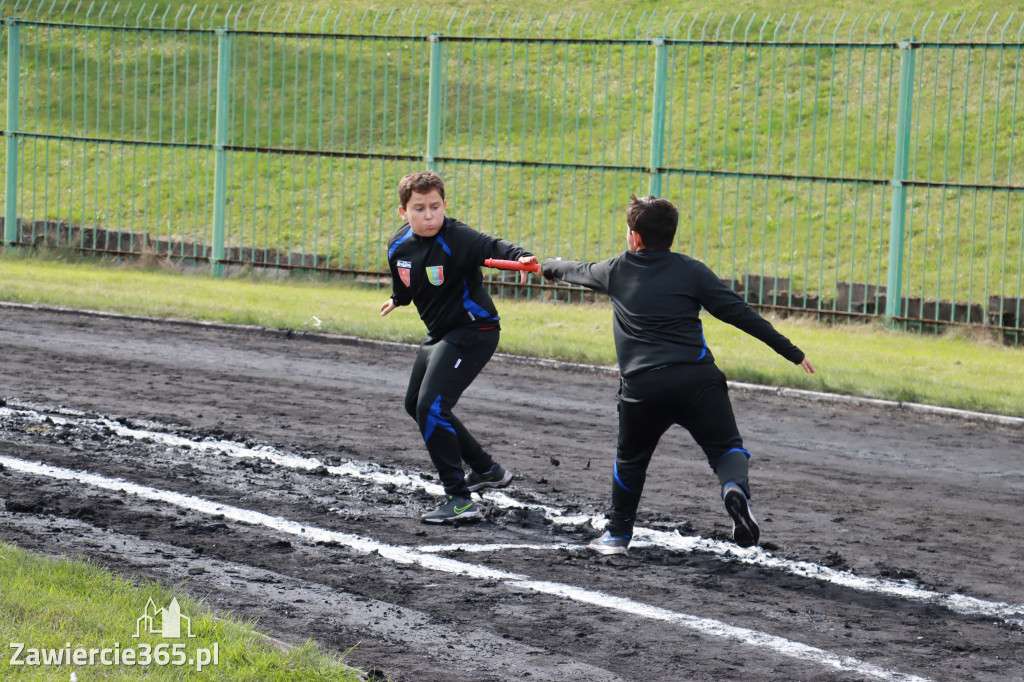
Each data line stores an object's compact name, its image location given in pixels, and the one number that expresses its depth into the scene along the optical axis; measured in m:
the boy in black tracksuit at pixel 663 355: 11.05
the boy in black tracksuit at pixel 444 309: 12.48
